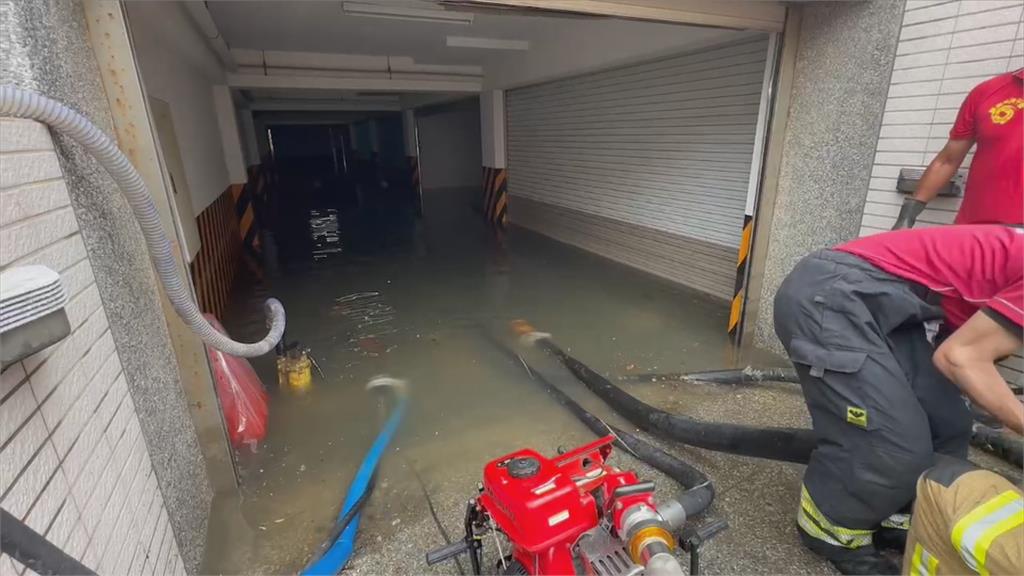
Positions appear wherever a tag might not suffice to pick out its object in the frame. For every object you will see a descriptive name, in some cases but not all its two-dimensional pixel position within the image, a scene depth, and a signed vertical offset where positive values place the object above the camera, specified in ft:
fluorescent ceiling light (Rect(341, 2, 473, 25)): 13.83 +3.84
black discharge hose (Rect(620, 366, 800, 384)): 9.56 -4.85
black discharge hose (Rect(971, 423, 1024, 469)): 7.01 -4.59
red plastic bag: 8.39 -4.43
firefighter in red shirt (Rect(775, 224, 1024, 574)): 5.06 -2.53
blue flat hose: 5.83 -5.01
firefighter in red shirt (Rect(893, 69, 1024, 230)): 6.38 -0.30
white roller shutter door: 14.34 -0.64
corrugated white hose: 3.48 -0.38
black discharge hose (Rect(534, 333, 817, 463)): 6.60 -4.42
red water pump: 4.10 -3.28
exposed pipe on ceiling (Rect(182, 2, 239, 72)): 12.55 +3.53
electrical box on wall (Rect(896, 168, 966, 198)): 7.72 -0.89
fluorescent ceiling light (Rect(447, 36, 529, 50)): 18.93 +3.88
